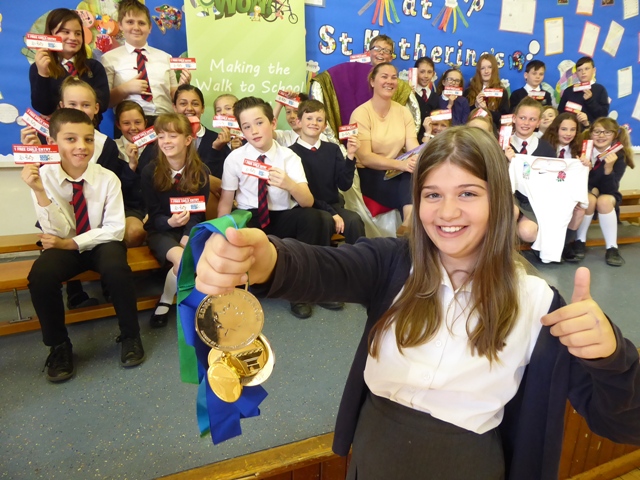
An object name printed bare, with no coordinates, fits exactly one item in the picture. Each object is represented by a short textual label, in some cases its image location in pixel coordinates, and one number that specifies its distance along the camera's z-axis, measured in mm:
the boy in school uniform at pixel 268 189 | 2645
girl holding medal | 881
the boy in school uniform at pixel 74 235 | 1922
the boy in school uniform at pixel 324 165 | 2943
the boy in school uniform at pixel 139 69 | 2863
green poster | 3312
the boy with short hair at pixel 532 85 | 4664
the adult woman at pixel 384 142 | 3242
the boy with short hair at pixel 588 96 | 4660
